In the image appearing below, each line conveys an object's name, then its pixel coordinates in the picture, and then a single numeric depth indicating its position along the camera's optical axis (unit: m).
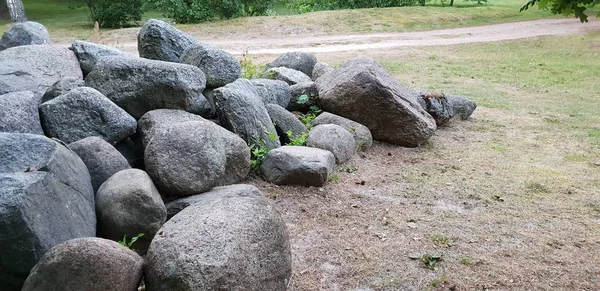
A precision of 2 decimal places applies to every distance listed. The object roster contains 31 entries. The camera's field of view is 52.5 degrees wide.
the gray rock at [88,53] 6.53
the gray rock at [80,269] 3.31
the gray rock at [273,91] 7.03
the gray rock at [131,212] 4.27
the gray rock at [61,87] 5.58
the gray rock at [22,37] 7.26
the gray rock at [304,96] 7.63
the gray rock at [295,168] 5.69
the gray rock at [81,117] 5.14
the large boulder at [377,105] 7.11
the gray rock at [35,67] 5.73
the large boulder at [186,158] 4.70
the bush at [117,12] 21.50
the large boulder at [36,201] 3.47
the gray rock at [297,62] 9.37
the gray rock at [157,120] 5.36
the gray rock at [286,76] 8.23
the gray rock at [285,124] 6.63
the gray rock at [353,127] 6.99
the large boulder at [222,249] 3.41
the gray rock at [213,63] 6.45
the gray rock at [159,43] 6.67
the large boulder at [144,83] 5.65
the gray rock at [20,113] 4.81
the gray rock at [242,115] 5.97
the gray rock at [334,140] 6.41
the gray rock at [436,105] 8.00
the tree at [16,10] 19.05
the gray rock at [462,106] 8.64
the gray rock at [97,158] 4.74
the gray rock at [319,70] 8.90
